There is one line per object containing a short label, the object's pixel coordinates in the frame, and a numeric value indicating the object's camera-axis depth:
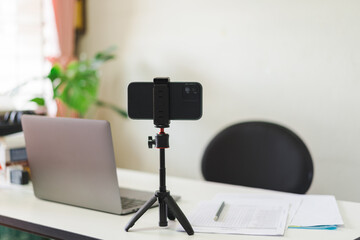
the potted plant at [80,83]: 3.18
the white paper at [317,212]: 1.25
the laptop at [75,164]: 1.29
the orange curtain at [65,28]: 3.36
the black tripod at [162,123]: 1.19
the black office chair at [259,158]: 1.79
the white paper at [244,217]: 1.20
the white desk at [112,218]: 1.18
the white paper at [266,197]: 1.48
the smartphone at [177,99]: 1.20
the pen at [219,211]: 1.27
